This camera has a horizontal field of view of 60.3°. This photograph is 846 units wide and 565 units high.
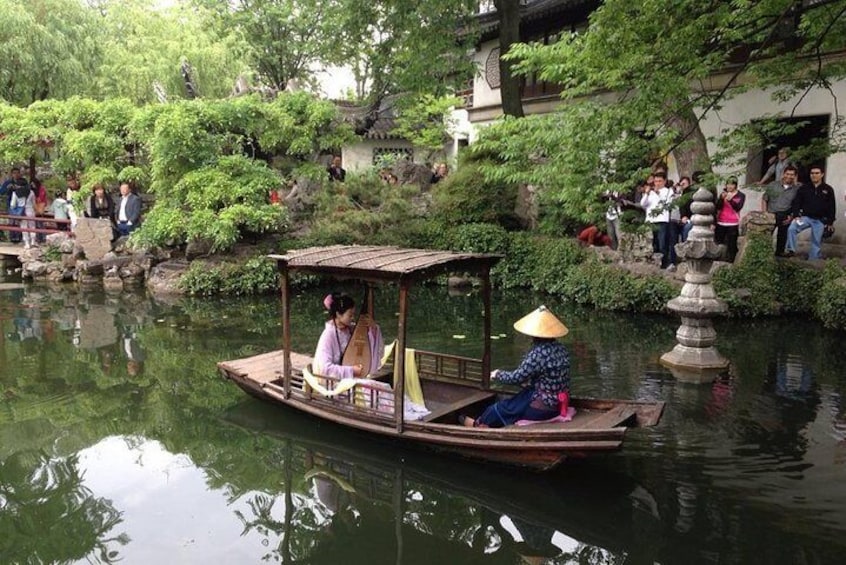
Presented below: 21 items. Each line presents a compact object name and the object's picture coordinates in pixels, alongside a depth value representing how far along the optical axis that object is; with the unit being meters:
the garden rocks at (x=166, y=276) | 15.17
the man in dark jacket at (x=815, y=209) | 12.05
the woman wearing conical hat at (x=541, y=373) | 6.17
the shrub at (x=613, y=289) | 12.65
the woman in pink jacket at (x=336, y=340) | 7.11
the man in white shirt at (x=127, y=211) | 16.61
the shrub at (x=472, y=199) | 16.56
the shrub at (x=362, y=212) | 15.98
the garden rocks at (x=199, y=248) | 16.03
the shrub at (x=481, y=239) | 15.84
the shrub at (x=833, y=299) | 11.18
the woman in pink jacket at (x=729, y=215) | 12.50
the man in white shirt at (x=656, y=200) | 12.85
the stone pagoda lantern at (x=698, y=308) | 8.96
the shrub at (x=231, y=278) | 14.97
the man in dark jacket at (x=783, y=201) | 12.16
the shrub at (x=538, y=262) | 14.64
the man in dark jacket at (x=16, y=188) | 17.83
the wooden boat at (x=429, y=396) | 5.95
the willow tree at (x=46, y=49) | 19.80
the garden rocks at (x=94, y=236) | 16.39
